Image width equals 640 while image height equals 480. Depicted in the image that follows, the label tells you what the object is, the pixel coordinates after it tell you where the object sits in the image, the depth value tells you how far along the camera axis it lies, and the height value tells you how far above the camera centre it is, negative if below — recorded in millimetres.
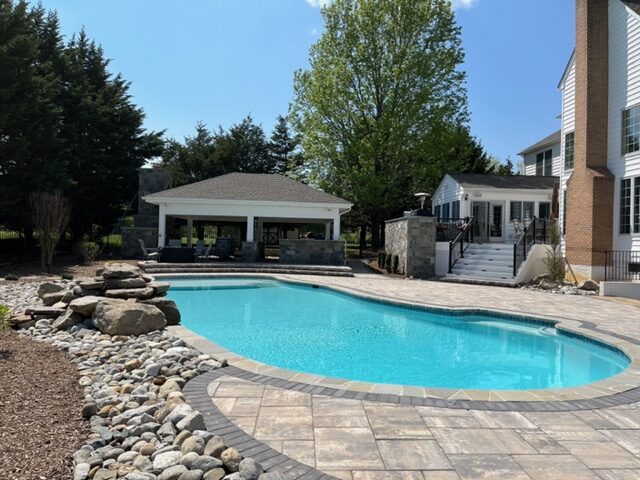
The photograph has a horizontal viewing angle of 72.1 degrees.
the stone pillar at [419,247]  17000 -84
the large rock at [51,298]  7910 -1101
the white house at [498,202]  21078 +2152
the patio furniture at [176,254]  17953 -586
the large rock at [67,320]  6914 -1315
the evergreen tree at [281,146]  42688 +9391
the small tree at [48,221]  15375 +572
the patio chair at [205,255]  19569 -658
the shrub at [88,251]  18525 -554
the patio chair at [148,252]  19098 -574
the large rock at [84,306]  7035 -1087
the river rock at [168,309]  7508 -1189
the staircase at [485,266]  15641 -749
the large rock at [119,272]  8117 -617
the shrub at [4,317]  6523 -1241
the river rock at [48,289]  8595 -1011
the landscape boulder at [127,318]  6527 -1207
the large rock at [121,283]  8055 -811
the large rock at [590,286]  13305 -1160
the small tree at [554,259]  14656 -402
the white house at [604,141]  13719 +3523
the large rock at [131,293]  7750 -965
